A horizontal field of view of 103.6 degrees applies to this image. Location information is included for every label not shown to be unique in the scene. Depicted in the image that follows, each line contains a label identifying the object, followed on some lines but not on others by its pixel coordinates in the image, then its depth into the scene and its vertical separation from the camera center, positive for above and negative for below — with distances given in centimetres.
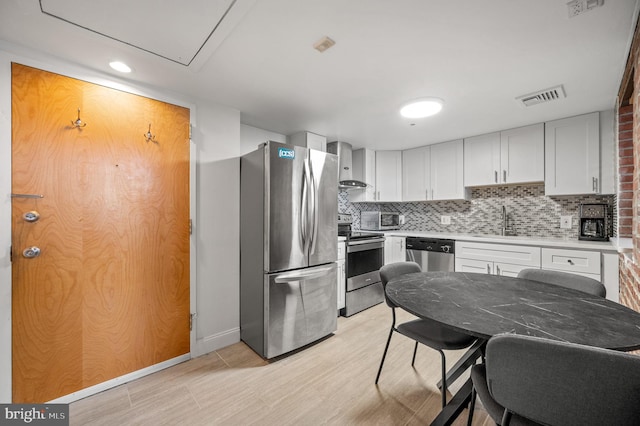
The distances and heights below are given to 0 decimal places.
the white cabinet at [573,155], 264 +63
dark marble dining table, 93 -44
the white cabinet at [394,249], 368 -53
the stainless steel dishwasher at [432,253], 334 -55
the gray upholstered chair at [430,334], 147 -77
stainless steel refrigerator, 216 -31
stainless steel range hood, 370 +76
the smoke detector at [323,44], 152 +105
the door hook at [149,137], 203 +63
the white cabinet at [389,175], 425 +65
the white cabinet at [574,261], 237 -48
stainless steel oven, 307 -75
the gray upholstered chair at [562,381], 66 -48
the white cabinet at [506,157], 301 +72
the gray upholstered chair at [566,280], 151 -45
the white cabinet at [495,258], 276 -53
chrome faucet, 345 -12
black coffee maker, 264 -10
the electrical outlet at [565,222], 304 -11
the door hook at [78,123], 174 +64
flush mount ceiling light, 229 +99
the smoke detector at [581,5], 127 +106
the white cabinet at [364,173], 414 +68
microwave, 412 -13
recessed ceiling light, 175 +106
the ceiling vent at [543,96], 216 +105
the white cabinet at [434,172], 364 +63
